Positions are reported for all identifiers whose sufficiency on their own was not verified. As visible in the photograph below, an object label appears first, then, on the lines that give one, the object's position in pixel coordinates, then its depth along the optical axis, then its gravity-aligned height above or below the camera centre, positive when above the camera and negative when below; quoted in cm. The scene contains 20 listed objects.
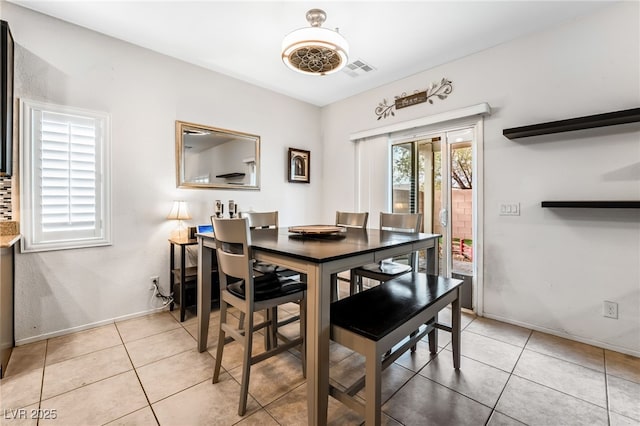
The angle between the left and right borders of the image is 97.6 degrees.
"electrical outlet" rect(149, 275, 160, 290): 295 -73
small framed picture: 418 +73
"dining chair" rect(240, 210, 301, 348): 212 -45
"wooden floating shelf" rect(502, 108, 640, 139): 207 +72
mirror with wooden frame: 312 +67
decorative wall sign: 319 +141
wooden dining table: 133 -25
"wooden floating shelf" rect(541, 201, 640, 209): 205 +7
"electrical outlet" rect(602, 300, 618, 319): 224 -78
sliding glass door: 312 +28
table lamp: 290 +1
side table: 274 -62
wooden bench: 127 -56
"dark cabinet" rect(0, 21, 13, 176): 200 +83
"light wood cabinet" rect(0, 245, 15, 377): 192 -68
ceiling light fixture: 189 +115
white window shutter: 231 +32
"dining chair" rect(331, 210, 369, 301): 293 -7
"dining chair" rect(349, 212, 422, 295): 236 -49
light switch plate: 271 +4
